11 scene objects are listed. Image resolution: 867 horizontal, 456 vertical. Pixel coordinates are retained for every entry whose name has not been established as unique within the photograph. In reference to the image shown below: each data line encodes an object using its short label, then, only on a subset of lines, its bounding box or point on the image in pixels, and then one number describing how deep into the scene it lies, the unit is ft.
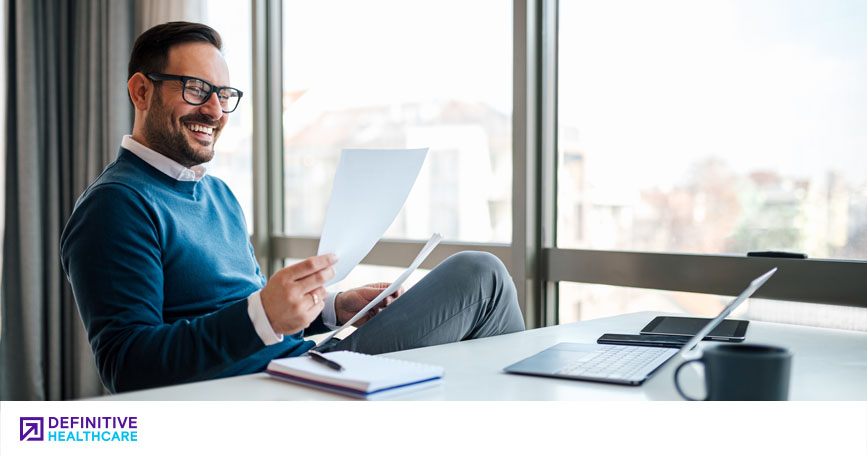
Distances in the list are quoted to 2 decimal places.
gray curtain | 9.72
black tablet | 4.34
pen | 2.93
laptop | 3.08
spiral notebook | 2.71
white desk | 2.83
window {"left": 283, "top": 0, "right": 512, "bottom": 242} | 7.46
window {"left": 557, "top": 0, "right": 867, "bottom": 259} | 5.32
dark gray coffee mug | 2.39
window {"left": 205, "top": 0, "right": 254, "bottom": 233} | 9.84
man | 3.61
